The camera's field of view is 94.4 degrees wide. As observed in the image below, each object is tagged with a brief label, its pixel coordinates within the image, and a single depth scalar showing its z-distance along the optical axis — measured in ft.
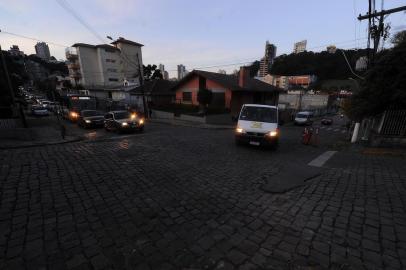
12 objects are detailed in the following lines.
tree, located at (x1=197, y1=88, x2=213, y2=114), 75.12
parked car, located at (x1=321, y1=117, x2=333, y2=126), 98.27
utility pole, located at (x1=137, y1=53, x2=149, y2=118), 88.33
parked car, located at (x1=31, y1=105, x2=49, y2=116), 92.63
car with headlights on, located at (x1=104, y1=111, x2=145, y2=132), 46.73
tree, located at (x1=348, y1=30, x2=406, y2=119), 28.86
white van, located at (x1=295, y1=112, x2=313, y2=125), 85.76
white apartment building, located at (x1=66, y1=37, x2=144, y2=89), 187.92
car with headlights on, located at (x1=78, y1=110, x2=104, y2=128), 56.12
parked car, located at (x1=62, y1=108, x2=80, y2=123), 68.66
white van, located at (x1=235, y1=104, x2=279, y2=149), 29.37
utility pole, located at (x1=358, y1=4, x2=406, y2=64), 35.96
